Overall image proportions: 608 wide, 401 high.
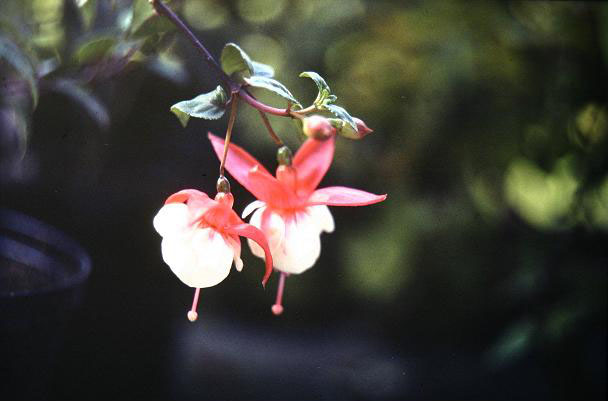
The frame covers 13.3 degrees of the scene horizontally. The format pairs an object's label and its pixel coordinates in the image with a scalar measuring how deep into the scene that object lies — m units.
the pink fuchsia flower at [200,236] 0.89
